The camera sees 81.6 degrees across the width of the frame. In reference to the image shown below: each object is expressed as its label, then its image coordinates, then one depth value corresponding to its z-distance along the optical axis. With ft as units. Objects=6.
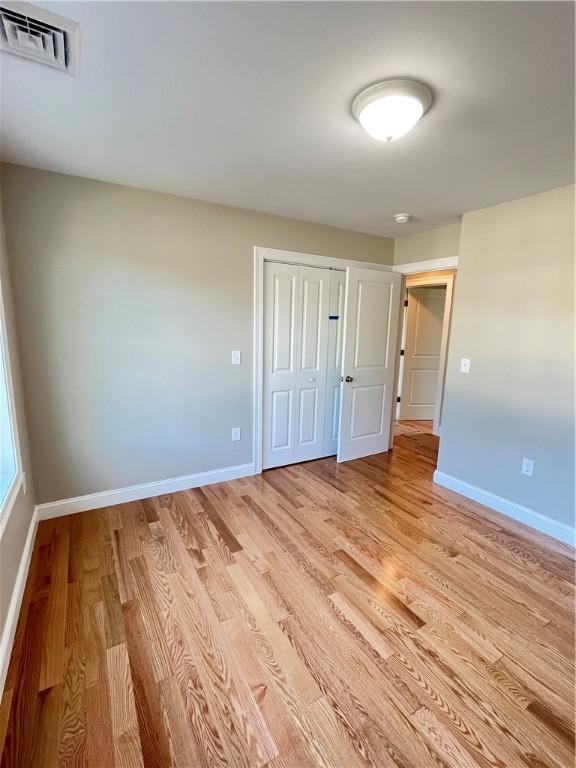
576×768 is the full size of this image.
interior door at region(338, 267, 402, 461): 11.23
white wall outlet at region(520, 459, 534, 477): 8.27
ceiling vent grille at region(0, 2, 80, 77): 3.51
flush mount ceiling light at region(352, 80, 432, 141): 4.29
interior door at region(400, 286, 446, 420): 16.48
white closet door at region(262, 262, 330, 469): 10.43
